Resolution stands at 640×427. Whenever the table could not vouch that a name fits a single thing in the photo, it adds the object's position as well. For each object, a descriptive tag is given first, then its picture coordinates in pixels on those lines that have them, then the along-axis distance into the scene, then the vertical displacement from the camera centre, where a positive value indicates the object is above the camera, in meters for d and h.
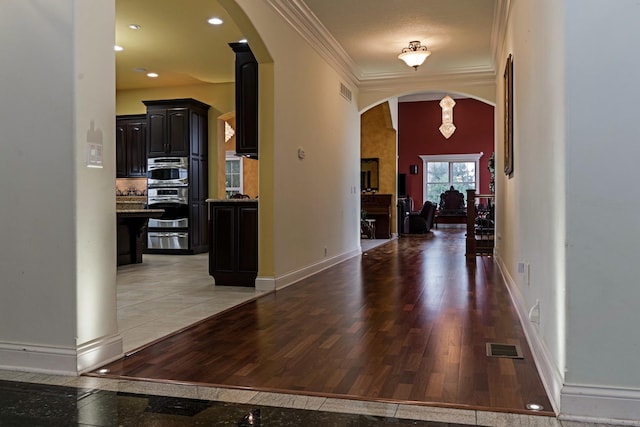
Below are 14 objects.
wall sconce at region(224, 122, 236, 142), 11.53 +1.40
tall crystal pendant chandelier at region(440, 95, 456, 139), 10.67 +1.65
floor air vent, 2.93 -0.91
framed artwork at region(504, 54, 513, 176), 4.98 +0.76
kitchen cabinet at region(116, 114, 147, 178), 9.87 +0.94
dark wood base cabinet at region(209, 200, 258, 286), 5.39 -0.49
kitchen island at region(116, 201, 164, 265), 7.38 -0.56
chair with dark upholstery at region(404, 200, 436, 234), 14.01 -0.72
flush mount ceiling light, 6.90 +1.87
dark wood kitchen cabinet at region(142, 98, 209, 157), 9.30 +1.22
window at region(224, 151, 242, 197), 14.52 +0.61
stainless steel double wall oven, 9.32 -0.13
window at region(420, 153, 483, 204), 16.94 +0.71
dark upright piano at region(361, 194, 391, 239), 12.41 -0.37
